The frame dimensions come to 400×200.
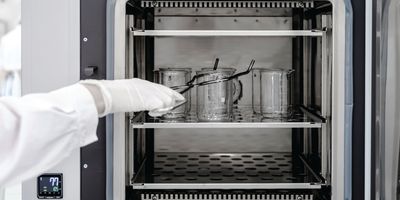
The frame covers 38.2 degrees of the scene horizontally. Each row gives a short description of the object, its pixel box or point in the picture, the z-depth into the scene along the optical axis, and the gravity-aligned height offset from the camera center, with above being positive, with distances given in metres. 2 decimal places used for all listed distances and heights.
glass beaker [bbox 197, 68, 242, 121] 1.83 +0.01
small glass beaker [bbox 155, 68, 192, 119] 1.87 +0.06
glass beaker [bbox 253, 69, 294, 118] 1.88 +0.02
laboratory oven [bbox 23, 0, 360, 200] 1.70 -0.02
